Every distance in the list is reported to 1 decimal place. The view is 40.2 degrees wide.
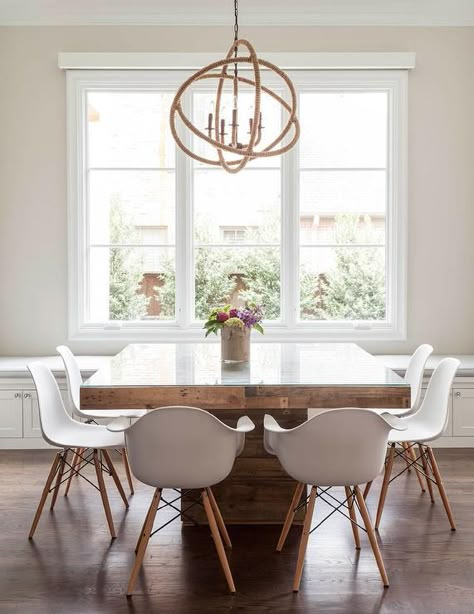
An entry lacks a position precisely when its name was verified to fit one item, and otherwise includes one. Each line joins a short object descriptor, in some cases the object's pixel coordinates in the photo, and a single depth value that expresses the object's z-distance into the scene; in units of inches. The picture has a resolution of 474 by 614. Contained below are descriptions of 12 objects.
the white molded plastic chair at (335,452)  99.5
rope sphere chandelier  118.9
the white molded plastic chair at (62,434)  124.1
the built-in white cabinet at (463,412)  185.5
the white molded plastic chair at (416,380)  150.8
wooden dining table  109.1
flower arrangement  137.0
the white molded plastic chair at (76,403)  145.5
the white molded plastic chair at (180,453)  98.3
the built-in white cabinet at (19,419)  185.0
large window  207.0
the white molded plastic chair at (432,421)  128.8
